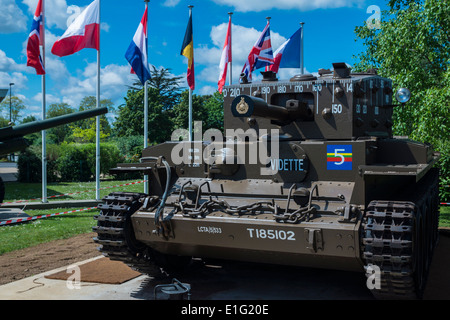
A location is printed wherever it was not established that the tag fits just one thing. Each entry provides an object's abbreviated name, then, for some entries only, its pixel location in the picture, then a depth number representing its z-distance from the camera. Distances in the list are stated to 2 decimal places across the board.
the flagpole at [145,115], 15.09
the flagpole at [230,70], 18.38
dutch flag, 14.76
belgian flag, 16.16
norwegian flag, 14.12
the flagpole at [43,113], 14.48
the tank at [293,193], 5.47
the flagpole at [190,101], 16.17
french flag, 17.66
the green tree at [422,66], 12.84
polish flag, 13.47
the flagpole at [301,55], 18.02
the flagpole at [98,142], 15.53
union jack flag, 17.09
